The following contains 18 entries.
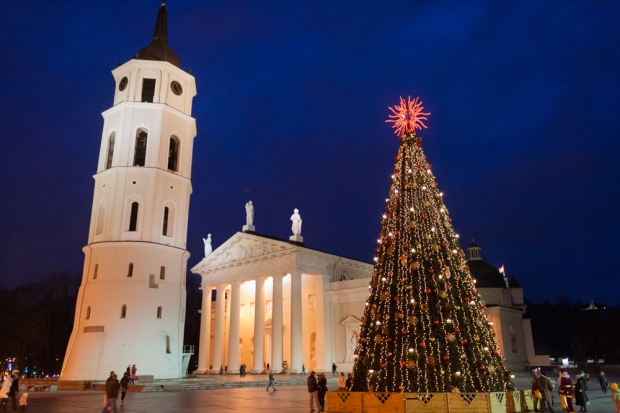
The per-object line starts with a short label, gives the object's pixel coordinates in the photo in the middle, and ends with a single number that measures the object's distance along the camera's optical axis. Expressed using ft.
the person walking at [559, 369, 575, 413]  44.78
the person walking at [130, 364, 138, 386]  86.48
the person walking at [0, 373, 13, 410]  51.24
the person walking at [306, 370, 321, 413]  44.31
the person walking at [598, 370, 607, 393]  73.54
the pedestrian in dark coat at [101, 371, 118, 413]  38.40
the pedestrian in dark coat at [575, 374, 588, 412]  47.65
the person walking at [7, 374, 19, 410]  50.67
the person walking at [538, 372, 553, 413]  40.93
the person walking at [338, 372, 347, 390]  52.32
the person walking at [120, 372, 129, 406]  61.47
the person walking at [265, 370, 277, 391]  76.66
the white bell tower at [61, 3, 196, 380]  95.91
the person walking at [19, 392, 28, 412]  48.65
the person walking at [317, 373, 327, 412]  47.86
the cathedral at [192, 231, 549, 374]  135.44
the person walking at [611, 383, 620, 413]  39.71
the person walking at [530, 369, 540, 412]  43.10
